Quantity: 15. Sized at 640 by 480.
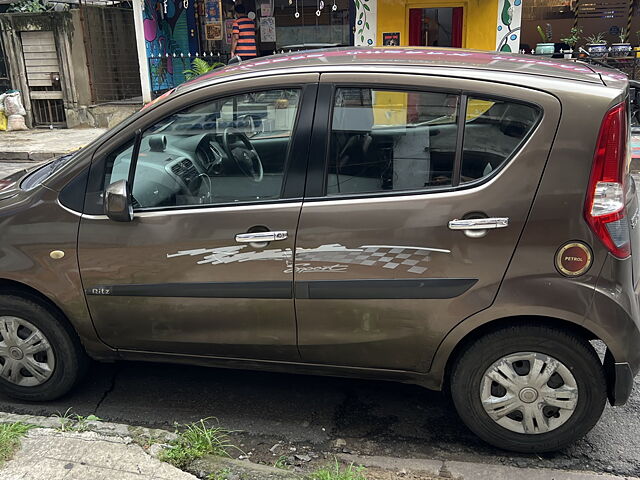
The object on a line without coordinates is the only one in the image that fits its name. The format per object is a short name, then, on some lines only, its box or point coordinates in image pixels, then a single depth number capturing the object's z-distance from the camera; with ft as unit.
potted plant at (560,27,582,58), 44.98
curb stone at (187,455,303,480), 8.18
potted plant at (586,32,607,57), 42.52
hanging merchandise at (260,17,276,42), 47.21
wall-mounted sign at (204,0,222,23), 47.93
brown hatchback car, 8.54
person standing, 46.85
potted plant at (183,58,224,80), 41.37
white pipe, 42.33
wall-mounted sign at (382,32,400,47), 38.22
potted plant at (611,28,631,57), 42.19
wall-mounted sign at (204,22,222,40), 48.85
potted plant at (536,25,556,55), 41.43
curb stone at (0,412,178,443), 9.14
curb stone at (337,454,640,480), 8.96
